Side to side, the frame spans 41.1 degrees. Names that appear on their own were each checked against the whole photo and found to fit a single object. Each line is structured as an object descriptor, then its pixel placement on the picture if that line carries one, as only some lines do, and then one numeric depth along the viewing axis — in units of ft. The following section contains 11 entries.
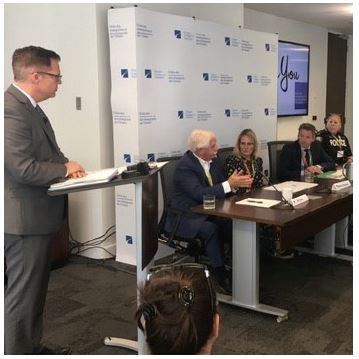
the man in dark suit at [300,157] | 14.44
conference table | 9.43
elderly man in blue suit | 10.84
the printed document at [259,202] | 10.13
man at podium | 6.86
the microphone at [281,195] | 9.93
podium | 7.07
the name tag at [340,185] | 11.49
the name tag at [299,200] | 9.98
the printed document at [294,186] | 11.71
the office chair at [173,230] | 10.89
